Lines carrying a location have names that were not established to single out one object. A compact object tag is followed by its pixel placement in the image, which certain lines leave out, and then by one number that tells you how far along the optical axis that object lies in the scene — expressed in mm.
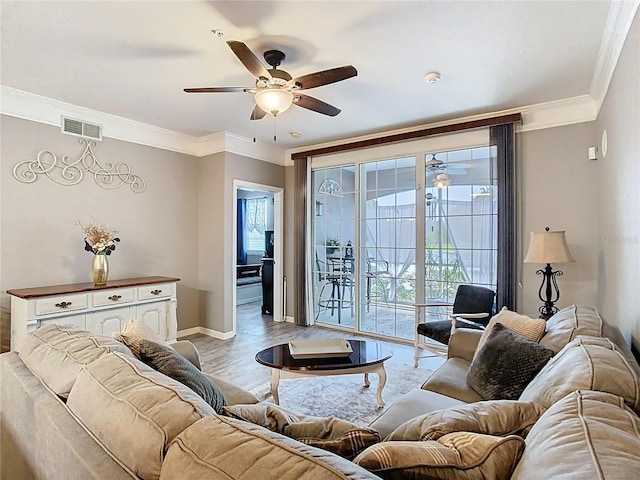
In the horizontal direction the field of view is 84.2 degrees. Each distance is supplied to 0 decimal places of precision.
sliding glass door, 4121
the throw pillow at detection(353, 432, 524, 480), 837
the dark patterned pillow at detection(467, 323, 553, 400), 1801
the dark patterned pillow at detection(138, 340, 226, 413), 1482
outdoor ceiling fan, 4223
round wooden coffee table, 2461
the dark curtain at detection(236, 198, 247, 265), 9195
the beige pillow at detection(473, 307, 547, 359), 2147
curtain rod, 3797
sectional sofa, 734
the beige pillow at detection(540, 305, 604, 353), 1870
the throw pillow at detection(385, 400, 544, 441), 1059
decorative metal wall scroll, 3504
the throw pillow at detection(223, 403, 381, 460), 1027
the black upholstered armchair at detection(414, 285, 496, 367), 3363
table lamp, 3006
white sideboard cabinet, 3135
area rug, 2715
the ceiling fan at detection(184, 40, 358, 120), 2343
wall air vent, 3736
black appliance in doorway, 6238
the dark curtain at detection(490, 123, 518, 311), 3764
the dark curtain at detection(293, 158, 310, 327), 5391
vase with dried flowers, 3697
